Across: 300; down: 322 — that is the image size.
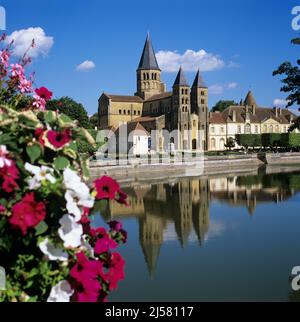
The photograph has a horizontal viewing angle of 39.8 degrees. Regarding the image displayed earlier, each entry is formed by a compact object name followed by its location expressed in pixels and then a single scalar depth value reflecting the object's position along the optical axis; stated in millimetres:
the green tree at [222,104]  97875
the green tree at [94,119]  98925
